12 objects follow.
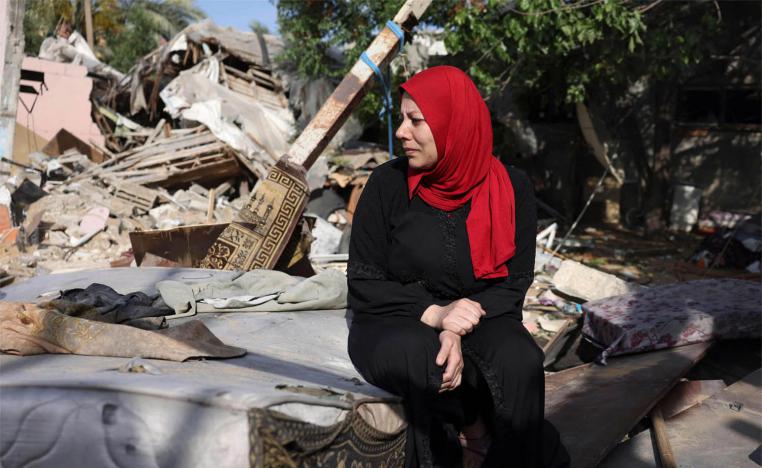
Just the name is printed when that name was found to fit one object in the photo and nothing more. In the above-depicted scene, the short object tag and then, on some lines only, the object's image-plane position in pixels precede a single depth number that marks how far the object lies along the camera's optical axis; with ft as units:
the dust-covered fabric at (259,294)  10.72
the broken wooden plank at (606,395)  9.48
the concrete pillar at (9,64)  23.61
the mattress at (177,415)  5.72
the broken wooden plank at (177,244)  16.43
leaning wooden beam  15.43
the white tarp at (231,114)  36.31
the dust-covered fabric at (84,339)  7.66
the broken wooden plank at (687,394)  11.35
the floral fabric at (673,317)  13.11
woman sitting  7.74
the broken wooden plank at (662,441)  9.22
